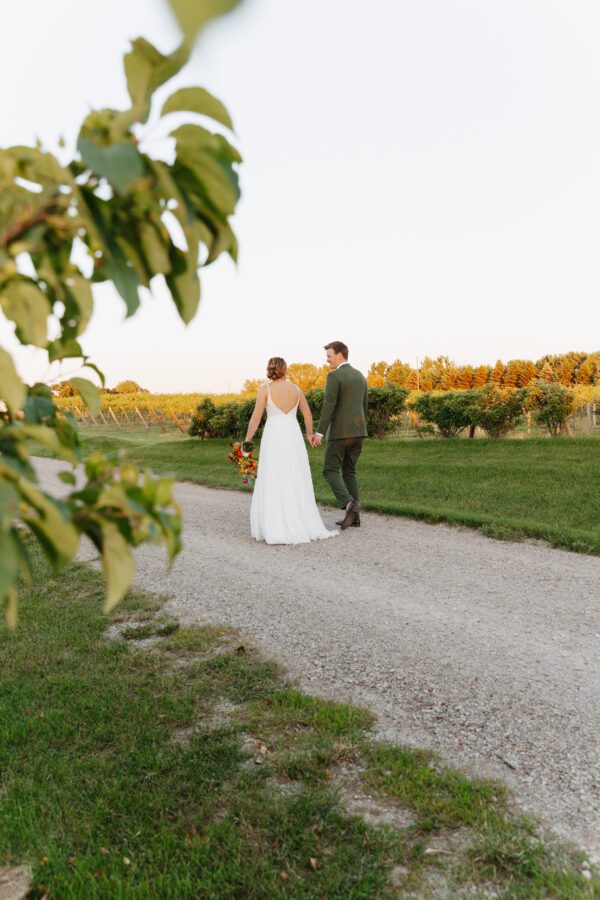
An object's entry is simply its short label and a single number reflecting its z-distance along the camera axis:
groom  9.97
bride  9.55
